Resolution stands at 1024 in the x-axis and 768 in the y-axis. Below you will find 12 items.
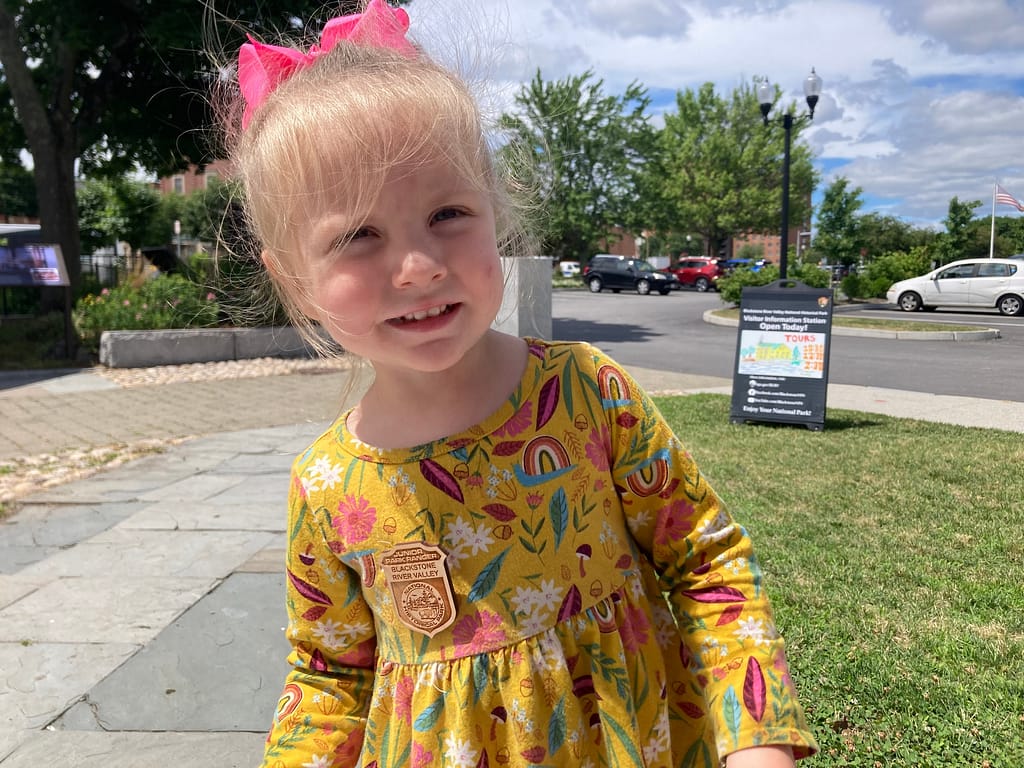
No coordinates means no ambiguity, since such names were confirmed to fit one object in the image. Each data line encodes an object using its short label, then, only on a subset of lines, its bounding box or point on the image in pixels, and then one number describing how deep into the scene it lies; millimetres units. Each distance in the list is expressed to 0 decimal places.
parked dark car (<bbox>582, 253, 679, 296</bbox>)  32594
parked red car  36094
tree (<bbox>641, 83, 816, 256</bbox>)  48344
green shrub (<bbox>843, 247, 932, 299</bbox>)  25339
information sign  6742
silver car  19094
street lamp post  17031
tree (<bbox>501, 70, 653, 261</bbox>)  39562
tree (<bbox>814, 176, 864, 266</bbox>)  41822
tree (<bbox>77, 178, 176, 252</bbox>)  29922
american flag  25562
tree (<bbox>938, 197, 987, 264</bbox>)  38375
